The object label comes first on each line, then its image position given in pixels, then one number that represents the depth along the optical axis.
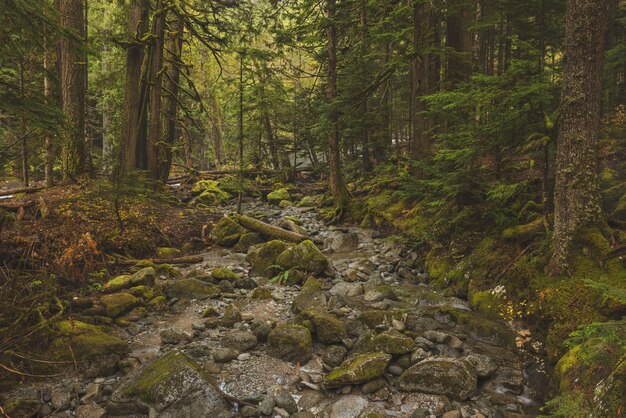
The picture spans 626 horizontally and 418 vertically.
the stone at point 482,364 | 4.97
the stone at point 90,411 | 4.28
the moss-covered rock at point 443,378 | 4.67
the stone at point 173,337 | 6.09
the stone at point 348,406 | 4.45
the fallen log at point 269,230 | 11.80
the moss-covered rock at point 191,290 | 7.88
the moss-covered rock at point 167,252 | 10.12
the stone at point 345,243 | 11.60
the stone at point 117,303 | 6.59
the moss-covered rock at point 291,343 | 5.70
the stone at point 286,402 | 4.55
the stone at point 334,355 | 5.51
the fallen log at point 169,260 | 8.72
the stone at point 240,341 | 5.98
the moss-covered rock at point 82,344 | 5.12
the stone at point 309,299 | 7.37
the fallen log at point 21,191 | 12.11
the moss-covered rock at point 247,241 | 11.59
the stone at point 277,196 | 19.61
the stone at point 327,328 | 6.02
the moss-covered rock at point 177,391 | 4.43
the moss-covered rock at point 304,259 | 9.34
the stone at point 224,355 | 5.58
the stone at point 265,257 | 9.59
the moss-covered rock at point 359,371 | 4.87
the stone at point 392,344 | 5.49
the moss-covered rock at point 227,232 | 11.87
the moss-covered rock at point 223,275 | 8.75
